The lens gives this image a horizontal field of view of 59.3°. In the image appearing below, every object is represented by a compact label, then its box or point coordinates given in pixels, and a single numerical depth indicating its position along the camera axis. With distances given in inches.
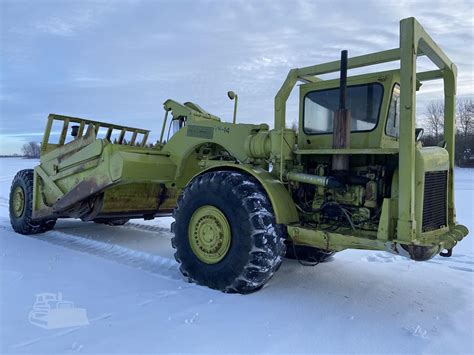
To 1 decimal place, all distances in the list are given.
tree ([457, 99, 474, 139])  1556.3
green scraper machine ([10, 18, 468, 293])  150.3
